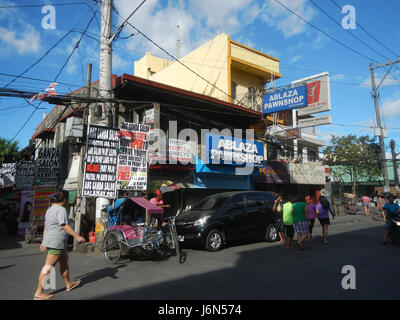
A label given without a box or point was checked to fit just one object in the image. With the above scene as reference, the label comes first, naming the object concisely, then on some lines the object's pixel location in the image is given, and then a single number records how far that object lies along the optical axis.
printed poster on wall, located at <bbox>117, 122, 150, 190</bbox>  9.99
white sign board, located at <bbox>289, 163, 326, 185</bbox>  20.96
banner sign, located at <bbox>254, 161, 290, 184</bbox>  18.26
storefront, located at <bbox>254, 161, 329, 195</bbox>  18.78
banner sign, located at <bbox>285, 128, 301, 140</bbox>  18.97
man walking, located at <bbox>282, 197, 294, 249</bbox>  9.72
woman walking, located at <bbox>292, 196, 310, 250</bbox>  9.59
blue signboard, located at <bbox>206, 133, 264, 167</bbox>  14.10
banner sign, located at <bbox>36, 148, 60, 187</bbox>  14.02
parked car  9.34
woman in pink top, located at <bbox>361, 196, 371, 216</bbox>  24.12
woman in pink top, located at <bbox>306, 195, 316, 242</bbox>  11.39
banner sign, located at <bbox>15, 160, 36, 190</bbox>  16.07
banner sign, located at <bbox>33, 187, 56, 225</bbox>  12.85
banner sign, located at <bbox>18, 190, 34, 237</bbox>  14.24
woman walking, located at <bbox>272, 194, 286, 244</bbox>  11.25
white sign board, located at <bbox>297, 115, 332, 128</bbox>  18.28
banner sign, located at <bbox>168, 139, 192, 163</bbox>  13.45
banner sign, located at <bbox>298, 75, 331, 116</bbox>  17.39
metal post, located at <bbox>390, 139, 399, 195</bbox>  26.83
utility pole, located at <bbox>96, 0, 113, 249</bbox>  9.96
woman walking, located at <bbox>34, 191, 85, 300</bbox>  5.02
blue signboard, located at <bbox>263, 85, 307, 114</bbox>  15.98
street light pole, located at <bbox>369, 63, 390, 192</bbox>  23.83
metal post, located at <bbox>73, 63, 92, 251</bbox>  9.87
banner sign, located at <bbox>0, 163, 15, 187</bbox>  21.39
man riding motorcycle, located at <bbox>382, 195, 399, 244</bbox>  10.30
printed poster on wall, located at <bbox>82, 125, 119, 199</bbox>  9.30
